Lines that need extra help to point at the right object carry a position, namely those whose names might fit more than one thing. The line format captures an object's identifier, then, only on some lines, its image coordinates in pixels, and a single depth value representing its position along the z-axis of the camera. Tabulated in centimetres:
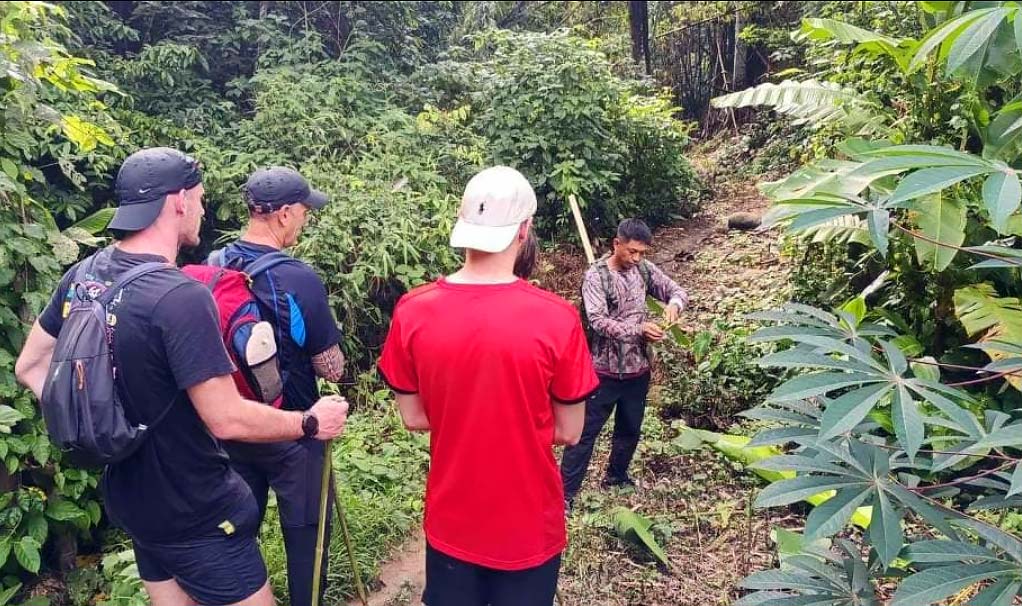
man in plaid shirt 392
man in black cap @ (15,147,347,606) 200
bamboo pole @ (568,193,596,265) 451
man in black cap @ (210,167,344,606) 263
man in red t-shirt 192
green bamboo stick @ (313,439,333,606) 263
